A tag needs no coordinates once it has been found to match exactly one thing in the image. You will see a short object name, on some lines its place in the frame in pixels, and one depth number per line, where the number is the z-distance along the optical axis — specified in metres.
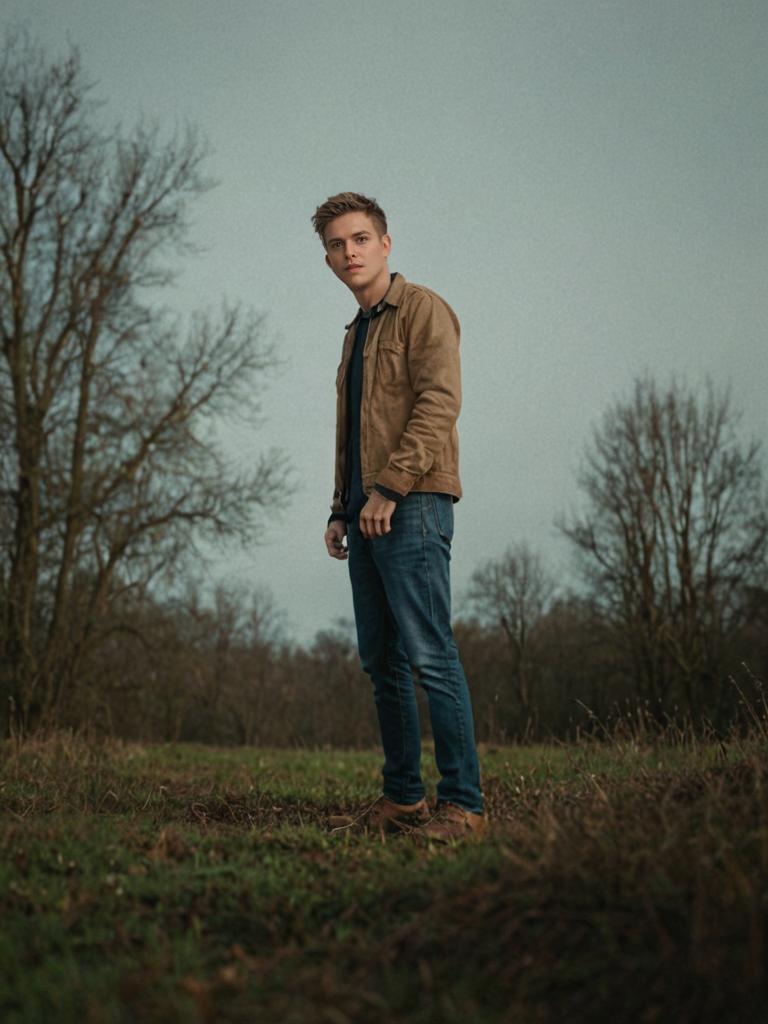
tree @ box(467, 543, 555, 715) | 31.50
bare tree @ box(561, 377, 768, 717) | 23.86
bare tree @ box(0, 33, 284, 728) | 13.60
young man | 3.74
